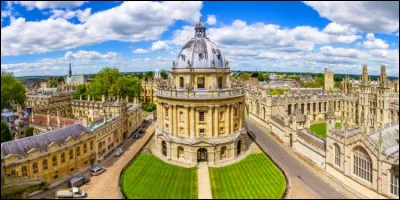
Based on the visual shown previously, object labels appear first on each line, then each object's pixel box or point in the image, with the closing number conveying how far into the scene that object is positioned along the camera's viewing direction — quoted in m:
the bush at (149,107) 84.31
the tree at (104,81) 75.88
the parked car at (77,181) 31.75
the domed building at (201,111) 40.38
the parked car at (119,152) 43.05
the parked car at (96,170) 35.38
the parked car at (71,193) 29.17
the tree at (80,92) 85.62
